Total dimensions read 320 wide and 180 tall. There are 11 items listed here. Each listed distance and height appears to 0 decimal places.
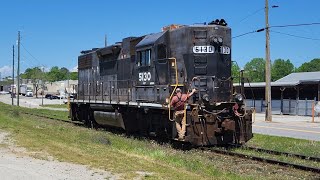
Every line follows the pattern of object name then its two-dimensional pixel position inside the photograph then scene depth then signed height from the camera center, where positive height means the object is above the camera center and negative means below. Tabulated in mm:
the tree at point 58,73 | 183125 +7868
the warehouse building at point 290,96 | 37281 -428
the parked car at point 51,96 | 102750 -1220
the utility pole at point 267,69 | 30062 +1595
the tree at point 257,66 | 130125 +8356
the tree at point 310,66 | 132275 +7888
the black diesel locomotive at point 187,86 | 13688 +198
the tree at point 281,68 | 136000 +7677
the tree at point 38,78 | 132450 +4205
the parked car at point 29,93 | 126388 -570
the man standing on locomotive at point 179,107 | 13445 -501
